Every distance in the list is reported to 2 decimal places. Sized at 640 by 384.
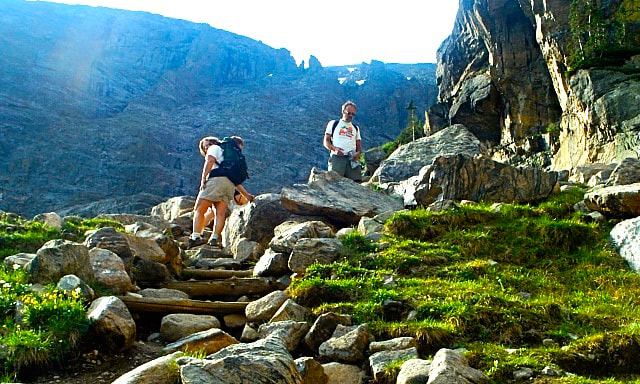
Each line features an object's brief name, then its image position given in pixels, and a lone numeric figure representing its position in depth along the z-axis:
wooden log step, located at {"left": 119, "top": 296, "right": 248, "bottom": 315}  7.49
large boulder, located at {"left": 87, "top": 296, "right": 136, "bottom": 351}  6.02
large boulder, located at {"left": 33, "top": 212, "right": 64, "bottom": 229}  11.86
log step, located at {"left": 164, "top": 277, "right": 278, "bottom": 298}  8.84
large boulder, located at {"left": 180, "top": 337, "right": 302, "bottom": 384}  4.21
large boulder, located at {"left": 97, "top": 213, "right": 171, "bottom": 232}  14.78
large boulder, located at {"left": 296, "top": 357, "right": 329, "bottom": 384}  5.11
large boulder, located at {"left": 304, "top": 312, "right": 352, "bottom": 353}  6.32
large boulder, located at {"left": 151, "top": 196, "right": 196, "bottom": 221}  20.00
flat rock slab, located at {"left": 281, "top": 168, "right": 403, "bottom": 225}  12.03
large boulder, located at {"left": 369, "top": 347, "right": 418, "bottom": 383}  5.16
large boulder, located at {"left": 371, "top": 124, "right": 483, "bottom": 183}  18.70
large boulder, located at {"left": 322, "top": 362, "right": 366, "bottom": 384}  5.39
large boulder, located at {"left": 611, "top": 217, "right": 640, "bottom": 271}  8.16
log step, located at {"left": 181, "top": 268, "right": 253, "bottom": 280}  9.77
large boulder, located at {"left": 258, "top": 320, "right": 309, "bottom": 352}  6.29
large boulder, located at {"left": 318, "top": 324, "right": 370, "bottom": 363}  5.76
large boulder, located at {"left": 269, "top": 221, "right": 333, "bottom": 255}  9.38
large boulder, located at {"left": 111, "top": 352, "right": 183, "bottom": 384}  4.45
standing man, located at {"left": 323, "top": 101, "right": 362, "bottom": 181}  14.74
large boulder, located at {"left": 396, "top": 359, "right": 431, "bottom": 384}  4.71
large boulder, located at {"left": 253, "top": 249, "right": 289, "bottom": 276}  9.19
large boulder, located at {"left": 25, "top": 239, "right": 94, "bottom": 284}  7.28
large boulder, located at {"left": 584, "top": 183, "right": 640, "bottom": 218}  8.94
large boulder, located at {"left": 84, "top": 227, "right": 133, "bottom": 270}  9.00
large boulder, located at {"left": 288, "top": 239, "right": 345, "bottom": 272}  8.70
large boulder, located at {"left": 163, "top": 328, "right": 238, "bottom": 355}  5.91
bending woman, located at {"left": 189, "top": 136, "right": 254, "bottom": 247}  12.88
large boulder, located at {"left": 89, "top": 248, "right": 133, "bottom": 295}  7.83
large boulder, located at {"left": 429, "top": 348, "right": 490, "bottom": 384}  4.41
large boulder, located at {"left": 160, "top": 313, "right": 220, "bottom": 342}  6.87
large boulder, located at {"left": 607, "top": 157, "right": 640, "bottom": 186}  11.02
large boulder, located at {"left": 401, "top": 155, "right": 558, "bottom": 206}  11.50
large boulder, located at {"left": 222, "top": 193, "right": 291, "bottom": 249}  12.34
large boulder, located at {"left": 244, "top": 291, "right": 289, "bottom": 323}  7.38
